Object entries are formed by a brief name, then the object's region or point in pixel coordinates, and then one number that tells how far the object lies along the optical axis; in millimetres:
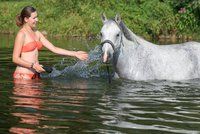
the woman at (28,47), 11570
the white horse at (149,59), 12281
